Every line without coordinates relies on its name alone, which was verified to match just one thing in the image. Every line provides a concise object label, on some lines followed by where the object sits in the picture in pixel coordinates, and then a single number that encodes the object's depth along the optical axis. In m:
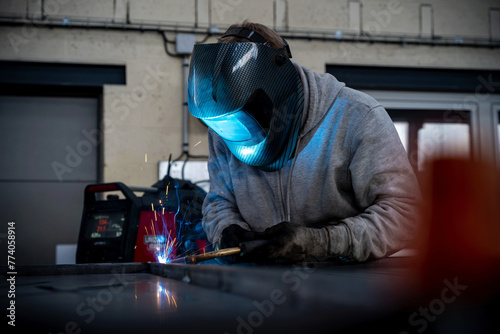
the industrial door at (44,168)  3.79
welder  1.26
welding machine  2.45
